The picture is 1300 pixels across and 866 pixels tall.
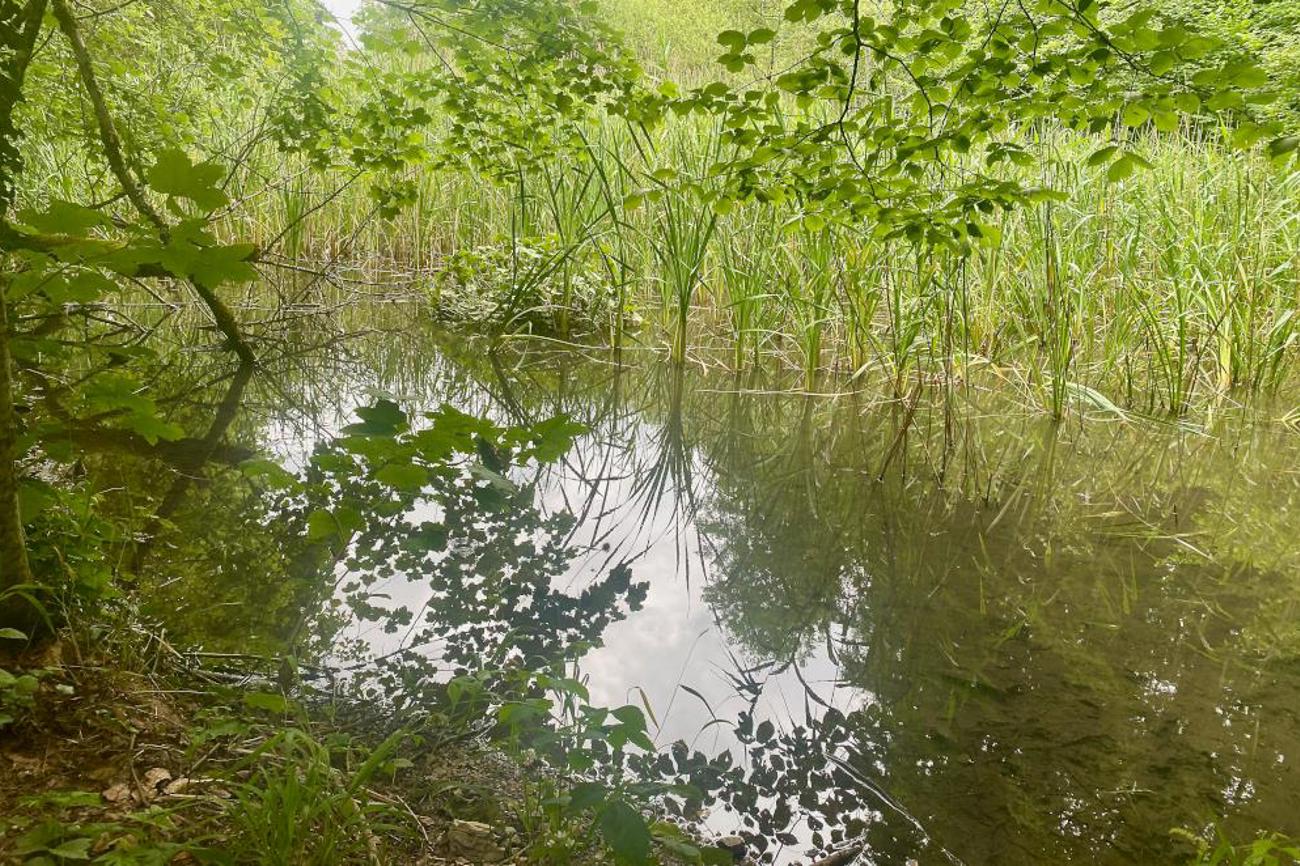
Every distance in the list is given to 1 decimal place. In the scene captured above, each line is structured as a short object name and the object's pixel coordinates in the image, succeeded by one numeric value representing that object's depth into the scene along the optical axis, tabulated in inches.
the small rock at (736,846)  40.8
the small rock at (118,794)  35.3
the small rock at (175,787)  36.4
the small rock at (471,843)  38.0
